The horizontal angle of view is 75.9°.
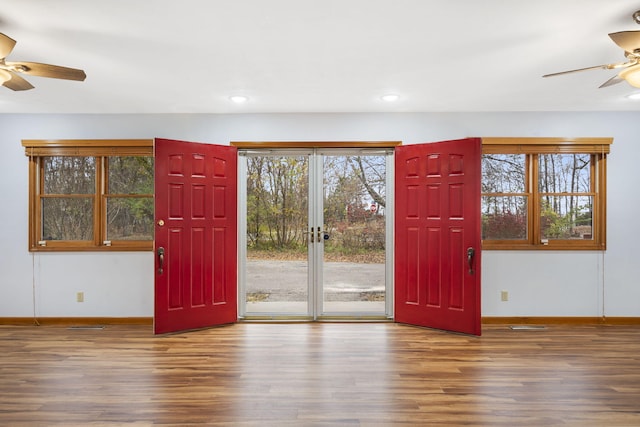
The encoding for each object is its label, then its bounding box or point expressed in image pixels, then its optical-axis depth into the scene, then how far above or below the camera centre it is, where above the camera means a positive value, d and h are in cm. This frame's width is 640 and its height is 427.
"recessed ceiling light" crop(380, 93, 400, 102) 393 +117
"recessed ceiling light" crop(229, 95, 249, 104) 395 +117
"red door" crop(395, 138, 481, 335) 411 -19
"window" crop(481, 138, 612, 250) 456 +21
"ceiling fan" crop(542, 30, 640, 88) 220 +96
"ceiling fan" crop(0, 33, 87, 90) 251 +93
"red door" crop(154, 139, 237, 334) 415 -18
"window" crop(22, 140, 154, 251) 455 +24
